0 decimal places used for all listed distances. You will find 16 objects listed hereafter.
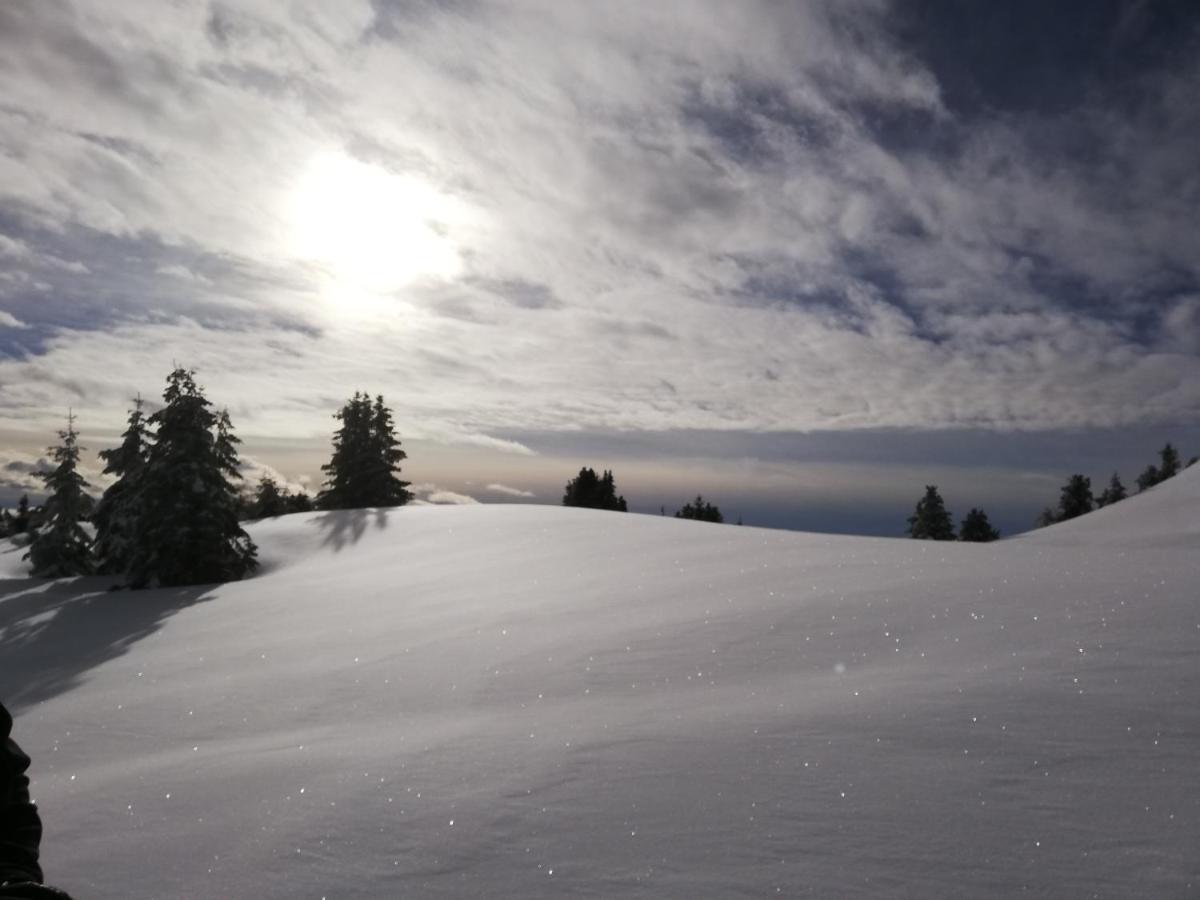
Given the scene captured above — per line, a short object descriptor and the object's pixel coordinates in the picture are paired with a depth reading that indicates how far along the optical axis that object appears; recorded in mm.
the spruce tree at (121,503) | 18906
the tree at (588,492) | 50469
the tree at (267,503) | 48531
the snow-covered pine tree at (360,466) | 38312
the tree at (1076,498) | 60156
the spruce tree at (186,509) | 18203
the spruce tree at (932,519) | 52500
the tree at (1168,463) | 62231
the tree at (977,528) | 61184
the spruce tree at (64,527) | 27203
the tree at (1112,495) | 63969
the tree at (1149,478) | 62594
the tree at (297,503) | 50975
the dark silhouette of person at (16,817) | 2264
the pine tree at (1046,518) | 62969
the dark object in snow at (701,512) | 70438
